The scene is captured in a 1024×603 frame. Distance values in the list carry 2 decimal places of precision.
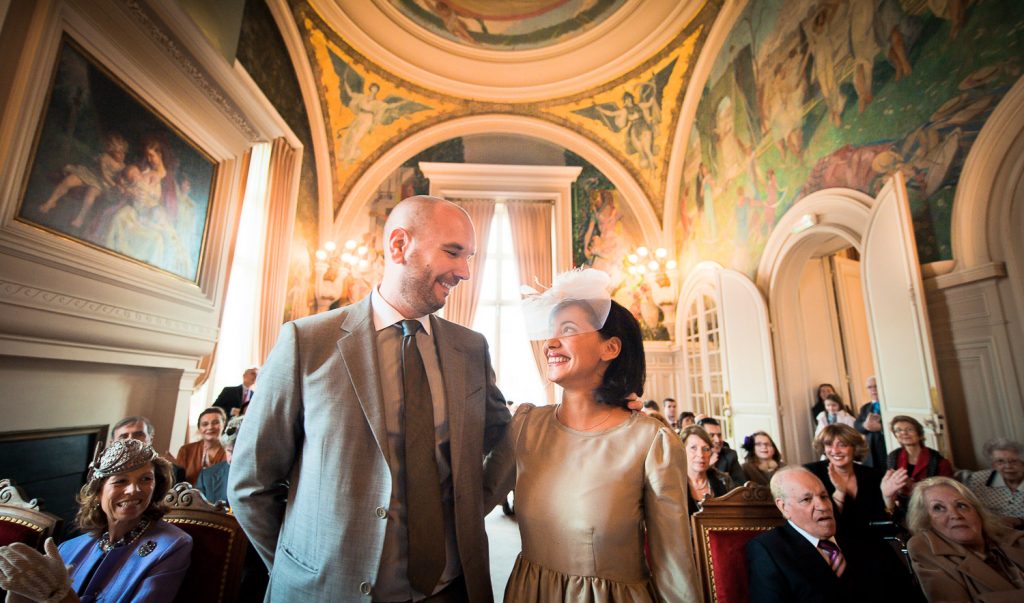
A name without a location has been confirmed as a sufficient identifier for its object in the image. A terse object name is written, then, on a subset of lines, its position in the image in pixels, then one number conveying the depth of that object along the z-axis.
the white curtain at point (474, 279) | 9.72
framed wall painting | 3.12
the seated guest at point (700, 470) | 3.26
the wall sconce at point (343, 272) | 8.43
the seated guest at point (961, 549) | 2.04
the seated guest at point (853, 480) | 2.85
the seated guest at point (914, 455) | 3.48
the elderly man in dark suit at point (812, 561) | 1.91
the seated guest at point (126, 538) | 1.74
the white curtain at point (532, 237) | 10.23
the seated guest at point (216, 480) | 2.98
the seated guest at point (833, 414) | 5.39
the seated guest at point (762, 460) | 4.09
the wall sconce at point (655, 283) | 9.39
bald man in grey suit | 1.20
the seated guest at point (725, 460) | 4.00
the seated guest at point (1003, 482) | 3.05
